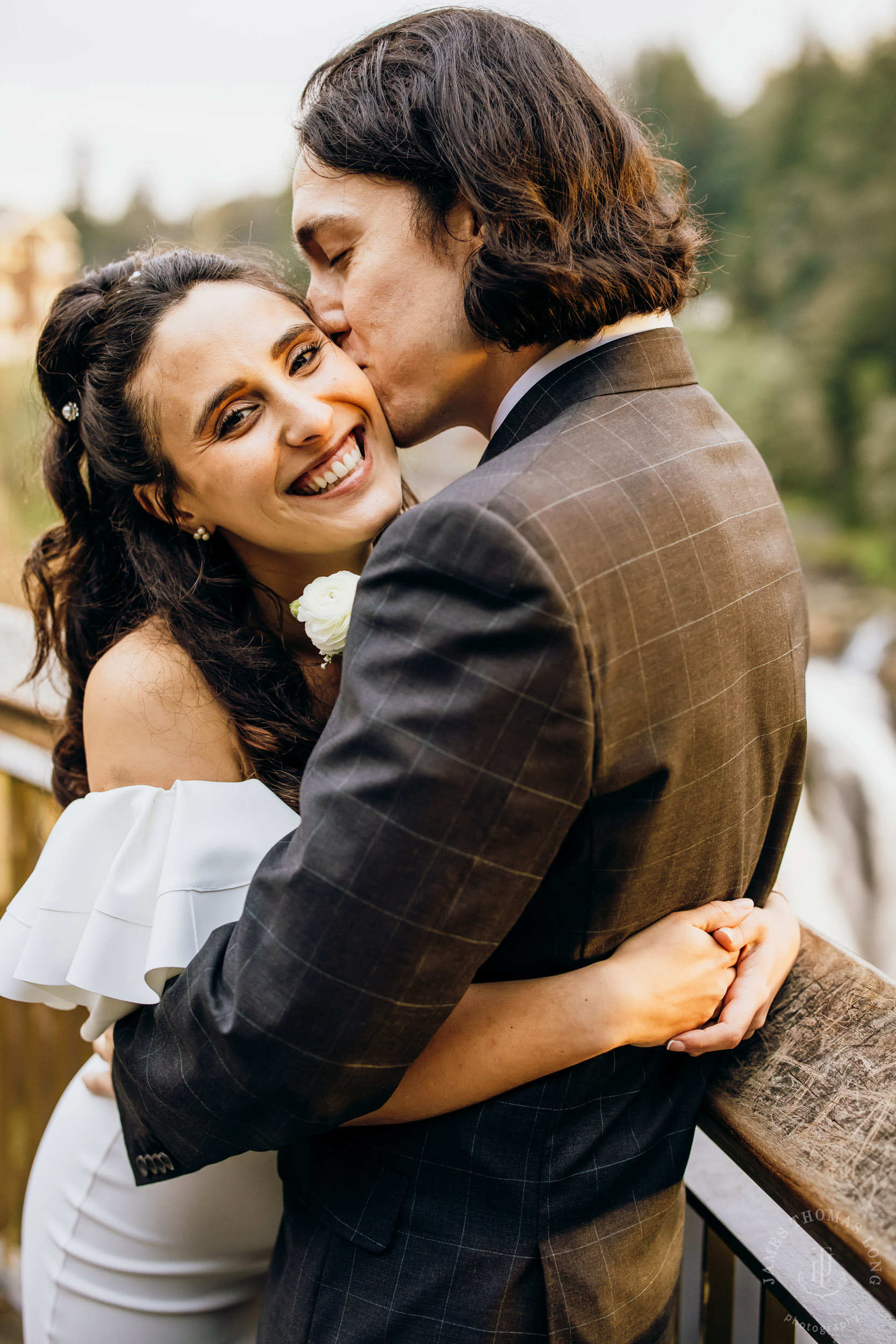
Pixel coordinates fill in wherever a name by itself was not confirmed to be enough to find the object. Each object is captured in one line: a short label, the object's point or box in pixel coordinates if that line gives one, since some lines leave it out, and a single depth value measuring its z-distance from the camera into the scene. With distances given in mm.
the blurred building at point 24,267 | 17047
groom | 872
